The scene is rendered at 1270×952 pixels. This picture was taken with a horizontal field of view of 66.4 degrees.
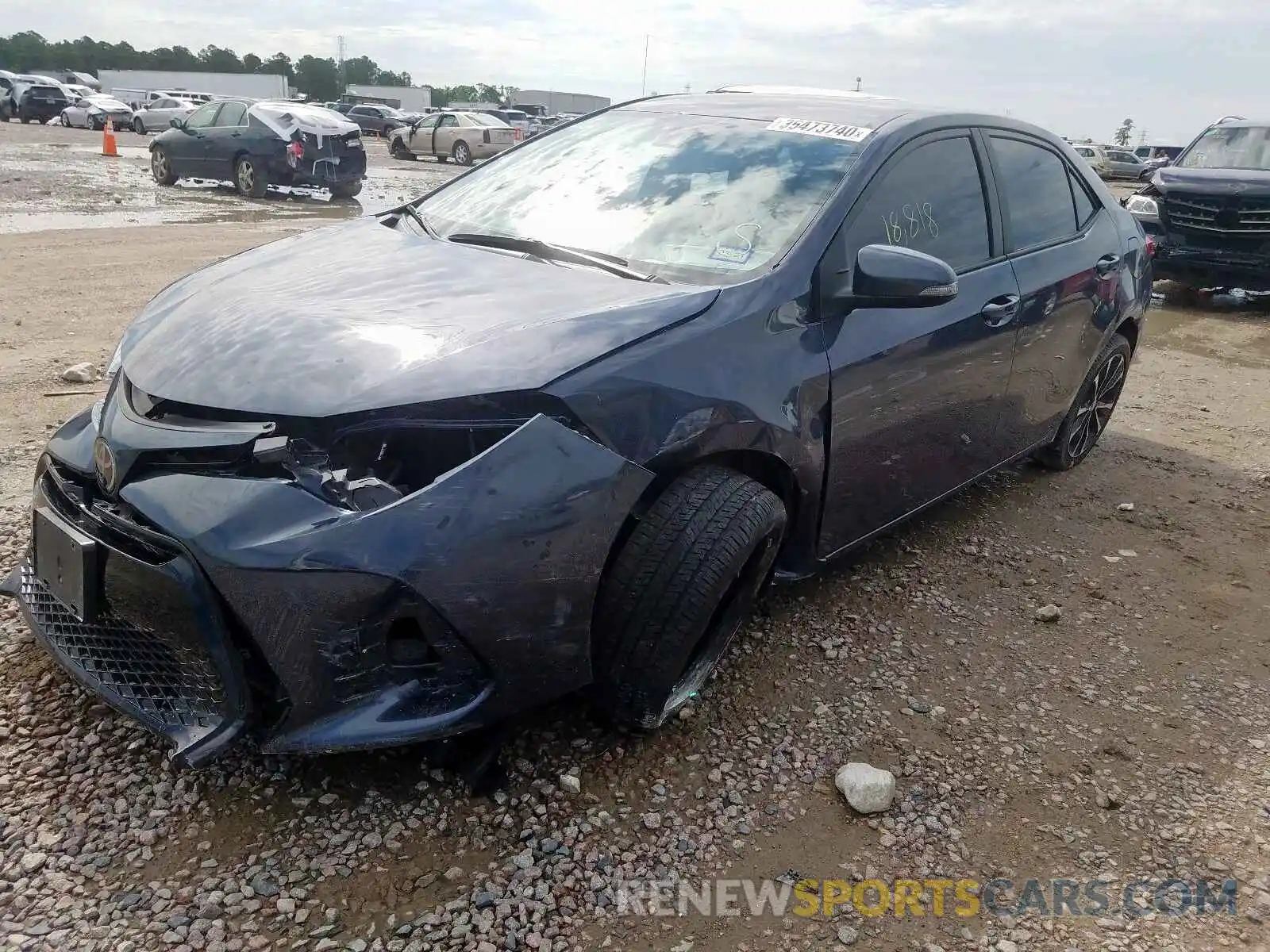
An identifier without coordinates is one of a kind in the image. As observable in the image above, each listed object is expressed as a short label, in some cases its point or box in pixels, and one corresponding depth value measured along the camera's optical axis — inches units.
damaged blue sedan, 74.3
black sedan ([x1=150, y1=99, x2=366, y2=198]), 573.6
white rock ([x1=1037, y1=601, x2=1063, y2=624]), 132.4
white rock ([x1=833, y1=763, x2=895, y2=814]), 92.1
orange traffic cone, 840.3
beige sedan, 1048.8
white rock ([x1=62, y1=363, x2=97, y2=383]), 192.7
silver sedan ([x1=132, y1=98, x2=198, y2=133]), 1270.9
